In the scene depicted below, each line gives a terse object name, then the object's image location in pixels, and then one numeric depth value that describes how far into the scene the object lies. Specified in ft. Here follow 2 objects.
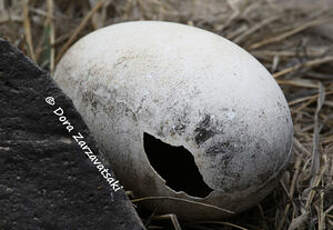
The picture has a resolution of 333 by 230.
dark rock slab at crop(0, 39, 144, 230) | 9.52
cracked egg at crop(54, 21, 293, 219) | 10.59
